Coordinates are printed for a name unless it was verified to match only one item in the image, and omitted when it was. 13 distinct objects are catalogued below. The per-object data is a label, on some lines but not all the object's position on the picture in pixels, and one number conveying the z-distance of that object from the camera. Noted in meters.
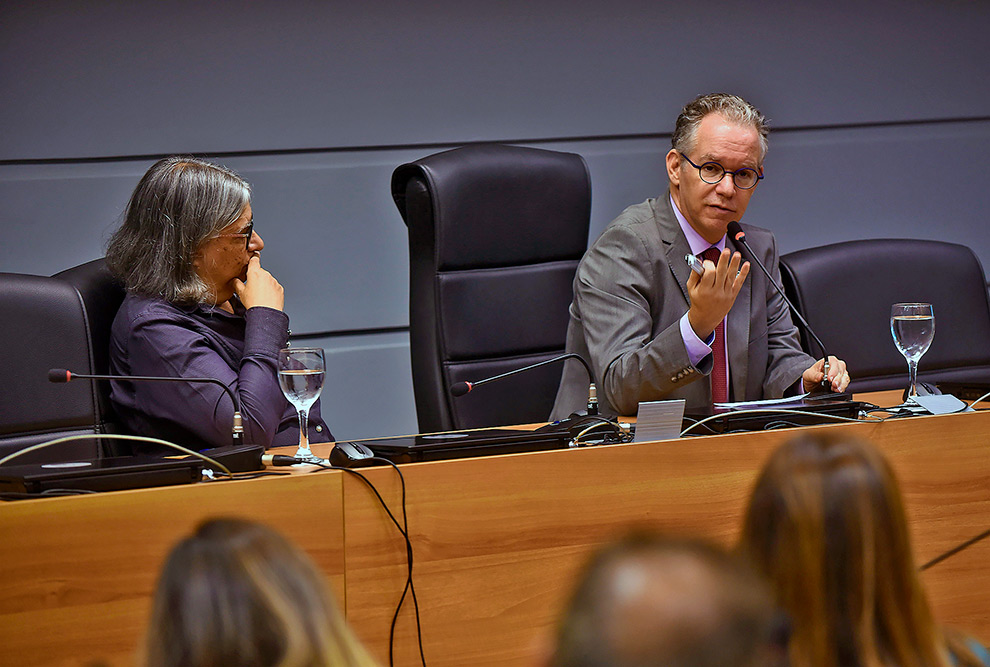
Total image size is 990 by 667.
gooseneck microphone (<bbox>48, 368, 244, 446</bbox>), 5.82
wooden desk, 5.60
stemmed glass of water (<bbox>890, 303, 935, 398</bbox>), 6.22
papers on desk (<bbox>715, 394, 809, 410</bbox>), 6.22
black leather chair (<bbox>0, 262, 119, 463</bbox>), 6.21
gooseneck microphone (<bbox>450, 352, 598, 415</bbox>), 6.02
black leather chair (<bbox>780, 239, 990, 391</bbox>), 7.06
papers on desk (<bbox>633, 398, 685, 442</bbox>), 5.91
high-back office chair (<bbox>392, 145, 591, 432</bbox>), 6.70
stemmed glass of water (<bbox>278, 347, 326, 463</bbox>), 5.87
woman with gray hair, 6.32
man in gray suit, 6.57
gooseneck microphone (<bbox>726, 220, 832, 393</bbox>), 6.42
